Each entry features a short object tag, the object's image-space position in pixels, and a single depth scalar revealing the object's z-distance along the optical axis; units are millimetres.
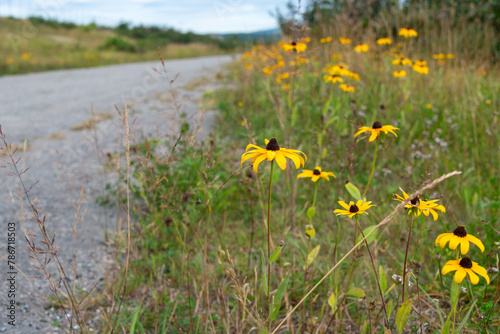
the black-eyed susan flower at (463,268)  957
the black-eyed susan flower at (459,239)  1014
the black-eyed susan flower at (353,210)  1170
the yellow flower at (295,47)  2373
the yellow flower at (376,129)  1368
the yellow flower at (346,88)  2772
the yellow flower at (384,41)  3557
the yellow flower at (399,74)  2980
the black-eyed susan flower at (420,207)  1120
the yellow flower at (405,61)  3047
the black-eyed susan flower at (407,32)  3551
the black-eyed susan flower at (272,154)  1025
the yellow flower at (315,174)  1485
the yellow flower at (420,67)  3183
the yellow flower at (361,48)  3494
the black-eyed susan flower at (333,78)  2860
